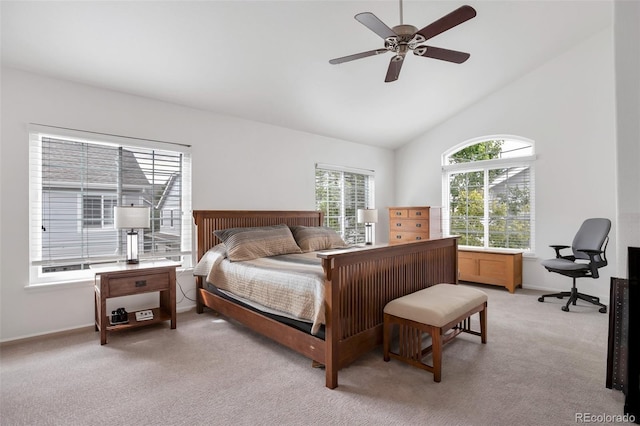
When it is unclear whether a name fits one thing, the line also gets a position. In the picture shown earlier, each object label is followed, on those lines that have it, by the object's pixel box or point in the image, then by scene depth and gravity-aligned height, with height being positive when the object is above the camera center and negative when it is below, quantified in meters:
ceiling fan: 2.02 +1.27
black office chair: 3.76 -0.57
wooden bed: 2.15 -0.66
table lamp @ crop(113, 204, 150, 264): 3.06 -0.05
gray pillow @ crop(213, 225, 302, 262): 3.38 -0.30
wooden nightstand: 2.87 -0.67
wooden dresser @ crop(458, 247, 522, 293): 4.64 -0.81
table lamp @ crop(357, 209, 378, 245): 5.22 -0.02
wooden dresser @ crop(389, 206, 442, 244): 5.43 -0.15
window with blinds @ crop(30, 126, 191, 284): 3.04 +0.21
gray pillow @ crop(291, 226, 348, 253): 4.06 -0.31
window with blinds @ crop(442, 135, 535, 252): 5.00 +0.38
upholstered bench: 2.18 -0.76
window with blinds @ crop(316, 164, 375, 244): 5.44 +0.34
